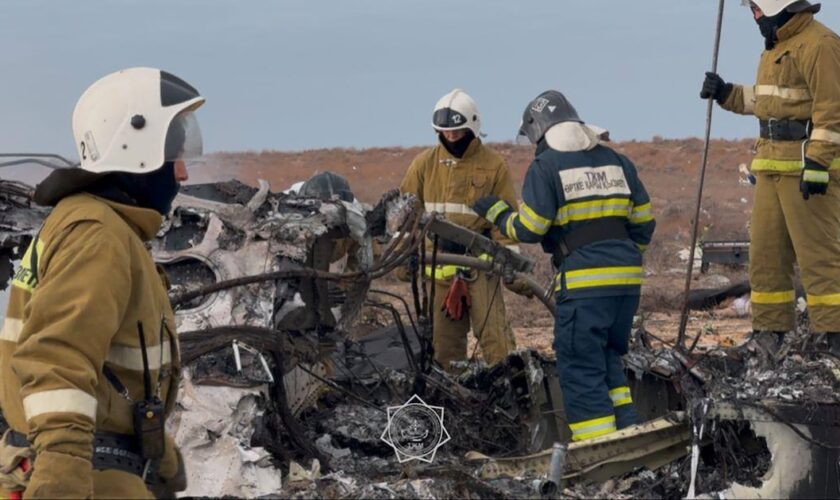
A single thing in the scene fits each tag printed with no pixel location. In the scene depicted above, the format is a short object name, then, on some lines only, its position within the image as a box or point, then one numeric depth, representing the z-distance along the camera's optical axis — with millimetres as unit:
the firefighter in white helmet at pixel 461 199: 17578
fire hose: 14164
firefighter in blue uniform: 12914
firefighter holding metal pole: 14445
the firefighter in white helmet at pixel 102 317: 6141
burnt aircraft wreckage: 10437
